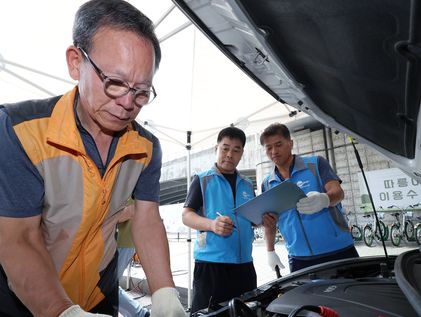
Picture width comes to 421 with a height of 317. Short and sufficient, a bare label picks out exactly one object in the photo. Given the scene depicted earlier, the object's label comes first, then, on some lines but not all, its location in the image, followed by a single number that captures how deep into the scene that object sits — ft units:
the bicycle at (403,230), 24.02
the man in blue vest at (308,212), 6.04
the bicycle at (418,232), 22.75
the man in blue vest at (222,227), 6.44
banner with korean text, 23.11
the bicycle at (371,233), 25.70
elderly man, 2.25
